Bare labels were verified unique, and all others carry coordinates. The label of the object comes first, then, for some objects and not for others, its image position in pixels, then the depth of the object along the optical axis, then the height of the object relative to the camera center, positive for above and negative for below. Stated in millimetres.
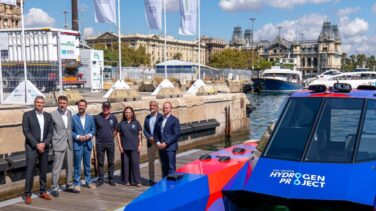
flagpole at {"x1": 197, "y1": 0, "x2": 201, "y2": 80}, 30172 +4382
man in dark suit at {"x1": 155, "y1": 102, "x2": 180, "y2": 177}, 9219 -1146
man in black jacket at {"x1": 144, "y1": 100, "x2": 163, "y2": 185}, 9562 -963
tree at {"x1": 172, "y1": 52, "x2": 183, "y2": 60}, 159625 +8106
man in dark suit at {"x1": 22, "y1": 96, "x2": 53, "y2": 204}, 8180 -1018
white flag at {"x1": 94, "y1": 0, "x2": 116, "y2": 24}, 21703 +3304
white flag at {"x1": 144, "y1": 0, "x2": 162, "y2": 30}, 25406 +3720
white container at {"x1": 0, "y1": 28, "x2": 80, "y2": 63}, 27328 +2067
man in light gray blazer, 8711 -1077
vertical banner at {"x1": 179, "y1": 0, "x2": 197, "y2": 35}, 28125 +3863
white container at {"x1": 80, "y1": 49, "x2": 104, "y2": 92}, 39688 +1063
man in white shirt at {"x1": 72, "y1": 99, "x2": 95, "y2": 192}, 9116 -1126
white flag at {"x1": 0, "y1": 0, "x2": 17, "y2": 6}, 15559 +2769
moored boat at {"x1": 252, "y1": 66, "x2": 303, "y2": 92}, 80938 -607
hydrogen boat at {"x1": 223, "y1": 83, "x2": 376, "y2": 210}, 4590 -895
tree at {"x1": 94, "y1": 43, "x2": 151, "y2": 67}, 115125 +6078
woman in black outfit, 9805 -1389
